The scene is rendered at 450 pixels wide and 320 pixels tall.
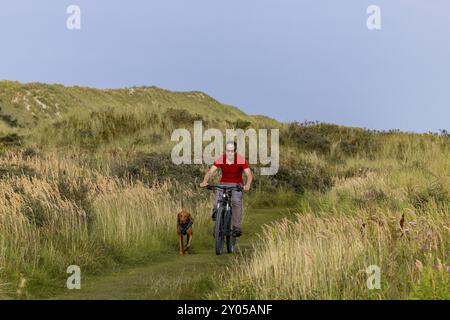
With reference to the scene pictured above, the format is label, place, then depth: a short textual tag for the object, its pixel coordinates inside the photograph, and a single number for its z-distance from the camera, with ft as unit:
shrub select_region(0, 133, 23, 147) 109.29
